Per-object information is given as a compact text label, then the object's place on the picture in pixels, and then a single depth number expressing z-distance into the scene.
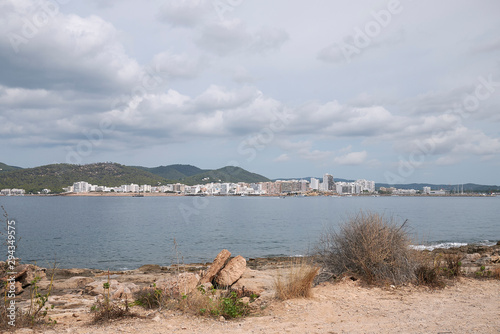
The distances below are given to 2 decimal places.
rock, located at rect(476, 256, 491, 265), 14.24
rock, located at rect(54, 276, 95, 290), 12.86
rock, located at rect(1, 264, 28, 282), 11.81
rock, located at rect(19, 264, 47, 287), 12.28
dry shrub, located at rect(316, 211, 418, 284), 9.06
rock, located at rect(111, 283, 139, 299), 8.93
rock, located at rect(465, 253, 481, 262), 15.91
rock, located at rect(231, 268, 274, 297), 8.56
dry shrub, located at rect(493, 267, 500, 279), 10.00
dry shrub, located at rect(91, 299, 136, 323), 6.36
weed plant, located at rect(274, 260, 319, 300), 7.69
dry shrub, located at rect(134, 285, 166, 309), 7.44
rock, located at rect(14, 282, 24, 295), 11.51
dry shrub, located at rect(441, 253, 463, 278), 9.70
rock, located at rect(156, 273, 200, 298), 7.81
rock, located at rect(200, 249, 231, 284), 9.93
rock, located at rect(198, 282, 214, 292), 8.87
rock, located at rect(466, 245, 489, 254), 21.08
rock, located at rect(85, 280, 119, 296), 10.53
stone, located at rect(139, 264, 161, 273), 17.31
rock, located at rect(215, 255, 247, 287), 9.77
